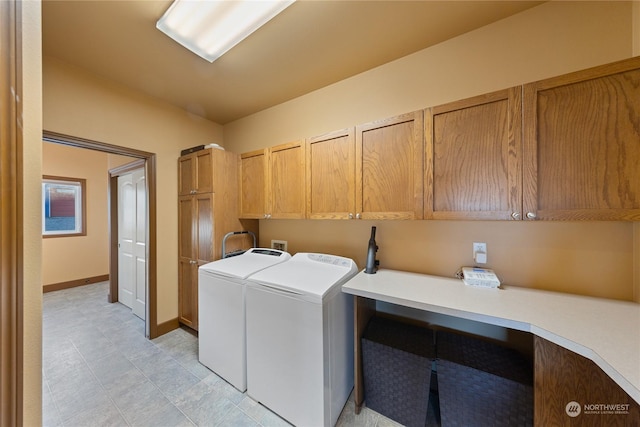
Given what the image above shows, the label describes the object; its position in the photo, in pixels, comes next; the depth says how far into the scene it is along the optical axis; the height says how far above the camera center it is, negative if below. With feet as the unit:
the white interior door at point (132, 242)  9.46 -1.20
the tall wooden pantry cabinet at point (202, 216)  7.63 -0.05
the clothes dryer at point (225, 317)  5.67 -2.81
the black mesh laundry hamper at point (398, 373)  4.60 -3.52
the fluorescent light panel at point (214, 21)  4.36 +4.20
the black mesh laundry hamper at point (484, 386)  3.89 -3.29
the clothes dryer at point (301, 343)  4.51 -2.91
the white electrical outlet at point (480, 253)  5.16 -1.01
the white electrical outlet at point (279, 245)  8.38 -1.22
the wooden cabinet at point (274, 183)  6.79 +1.03
